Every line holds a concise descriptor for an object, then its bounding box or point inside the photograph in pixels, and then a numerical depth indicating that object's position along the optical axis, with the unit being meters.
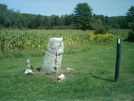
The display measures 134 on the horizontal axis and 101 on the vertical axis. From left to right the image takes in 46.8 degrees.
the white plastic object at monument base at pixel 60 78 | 6.60
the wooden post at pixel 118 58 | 6.31
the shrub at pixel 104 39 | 25.06
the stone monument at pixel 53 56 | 7.30
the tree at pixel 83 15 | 65.72
